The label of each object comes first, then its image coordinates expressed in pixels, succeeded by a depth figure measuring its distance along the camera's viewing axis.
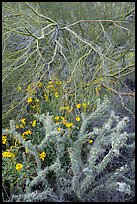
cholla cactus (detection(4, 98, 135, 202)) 3.24
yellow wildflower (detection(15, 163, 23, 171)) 3.43
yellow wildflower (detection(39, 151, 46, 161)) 3.65
